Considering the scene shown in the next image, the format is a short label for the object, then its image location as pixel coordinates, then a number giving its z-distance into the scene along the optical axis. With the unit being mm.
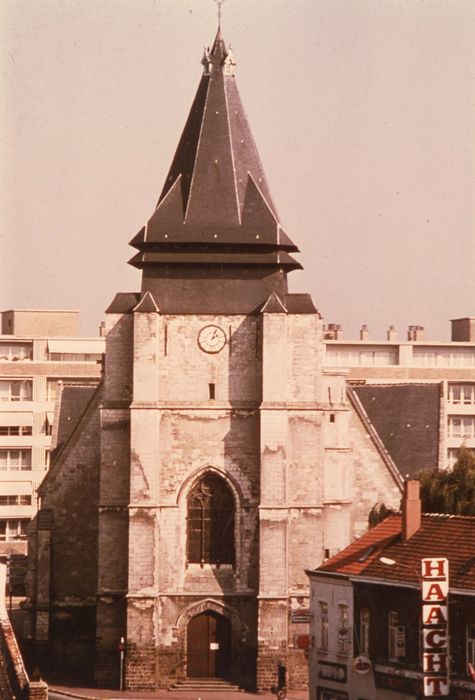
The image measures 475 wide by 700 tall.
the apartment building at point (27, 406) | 109938
